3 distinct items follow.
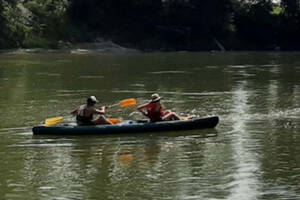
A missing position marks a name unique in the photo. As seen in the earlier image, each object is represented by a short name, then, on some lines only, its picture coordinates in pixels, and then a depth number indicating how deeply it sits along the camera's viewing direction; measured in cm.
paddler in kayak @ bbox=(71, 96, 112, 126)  1998
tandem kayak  1968
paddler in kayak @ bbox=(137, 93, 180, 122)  2041
